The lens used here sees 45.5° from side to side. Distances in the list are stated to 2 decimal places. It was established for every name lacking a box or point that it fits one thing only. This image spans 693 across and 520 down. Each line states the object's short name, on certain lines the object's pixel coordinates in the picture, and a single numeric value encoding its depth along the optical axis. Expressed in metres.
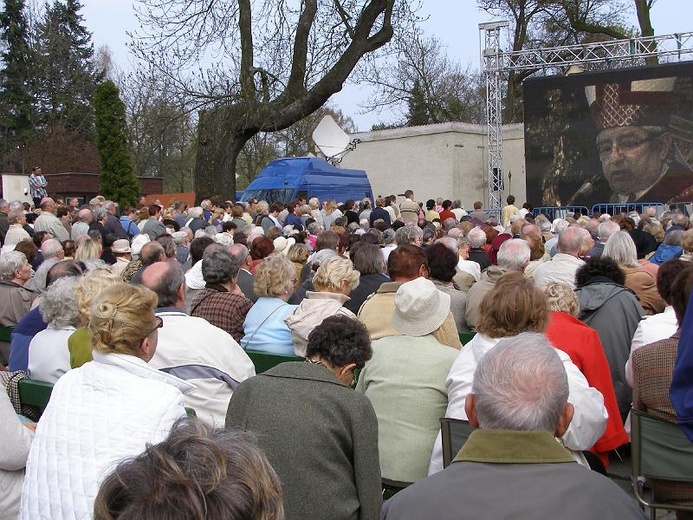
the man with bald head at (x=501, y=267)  6.50
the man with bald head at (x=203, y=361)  4.12
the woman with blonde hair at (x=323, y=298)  4.98
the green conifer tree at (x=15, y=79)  41.28
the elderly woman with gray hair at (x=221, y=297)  5.77
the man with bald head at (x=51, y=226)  12.51
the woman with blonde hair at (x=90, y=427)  2.47
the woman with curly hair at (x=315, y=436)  3.10
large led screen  25.06
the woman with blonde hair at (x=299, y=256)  8.52
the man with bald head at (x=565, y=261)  6.70
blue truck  20.23
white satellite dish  24.31
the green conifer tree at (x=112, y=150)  23.66
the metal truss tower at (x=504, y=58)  23.25
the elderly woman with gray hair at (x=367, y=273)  6.62
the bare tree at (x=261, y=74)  18.97
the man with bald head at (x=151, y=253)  7.49
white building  31.81
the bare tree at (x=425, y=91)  44.75
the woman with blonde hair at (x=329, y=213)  16.27
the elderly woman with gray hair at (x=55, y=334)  4.70
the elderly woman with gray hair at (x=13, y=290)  6.75
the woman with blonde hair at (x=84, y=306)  4.20
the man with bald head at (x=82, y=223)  12.49
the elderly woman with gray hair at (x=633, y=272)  6.80
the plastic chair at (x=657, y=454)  3.88
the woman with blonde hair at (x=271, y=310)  5.32
